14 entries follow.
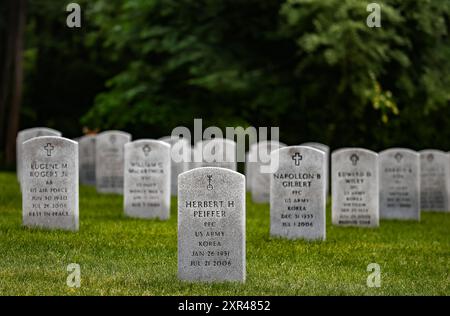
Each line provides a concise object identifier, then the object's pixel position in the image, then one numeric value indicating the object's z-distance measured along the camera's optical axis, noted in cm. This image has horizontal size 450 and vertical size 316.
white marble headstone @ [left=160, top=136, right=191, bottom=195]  2192
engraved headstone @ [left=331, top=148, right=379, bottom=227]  1747
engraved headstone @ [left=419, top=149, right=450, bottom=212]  2127
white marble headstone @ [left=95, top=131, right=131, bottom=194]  2255
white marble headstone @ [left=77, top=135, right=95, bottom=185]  2442
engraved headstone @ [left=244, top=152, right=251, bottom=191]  2356
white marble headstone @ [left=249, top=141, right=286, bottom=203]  2172
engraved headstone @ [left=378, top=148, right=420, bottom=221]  1917
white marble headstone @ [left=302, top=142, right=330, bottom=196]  2297
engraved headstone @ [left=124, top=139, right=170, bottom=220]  1772
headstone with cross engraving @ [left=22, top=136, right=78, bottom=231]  1534
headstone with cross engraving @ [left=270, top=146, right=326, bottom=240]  1533
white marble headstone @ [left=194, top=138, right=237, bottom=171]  2191
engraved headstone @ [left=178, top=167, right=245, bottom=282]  1143
